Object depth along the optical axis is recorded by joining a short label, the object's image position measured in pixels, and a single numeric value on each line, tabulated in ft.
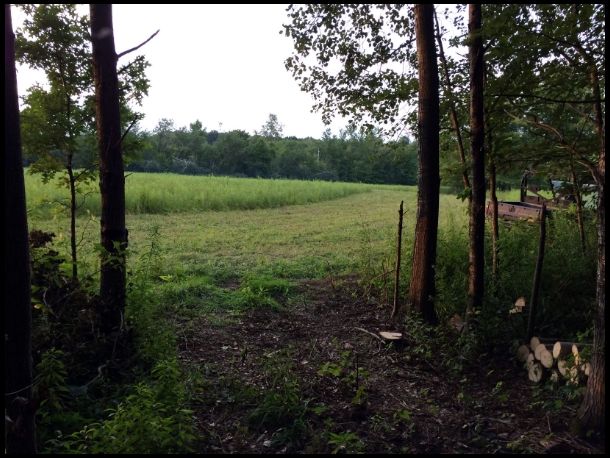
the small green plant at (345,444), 10.01
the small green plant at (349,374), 12.66
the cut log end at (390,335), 17.24
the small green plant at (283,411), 11.18
